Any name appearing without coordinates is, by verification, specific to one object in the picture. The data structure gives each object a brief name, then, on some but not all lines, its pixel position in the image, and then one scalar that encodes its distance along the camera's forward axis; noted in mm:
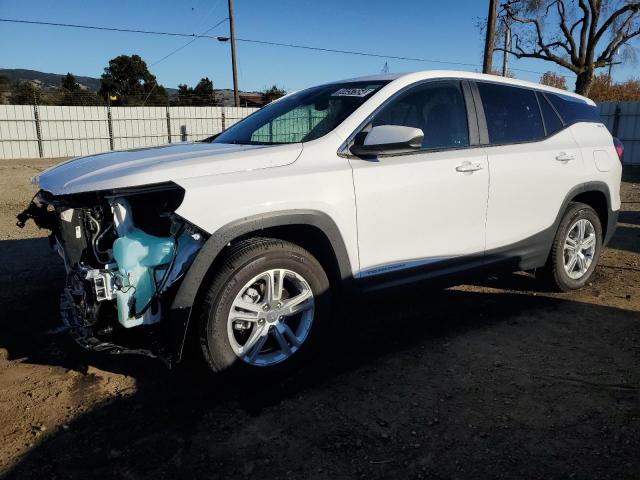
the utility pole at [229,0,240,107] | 27838
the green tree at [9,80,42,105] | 23258
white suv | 2754
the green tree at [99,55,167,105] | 47656
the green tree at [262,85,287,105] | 41875
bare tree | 28859
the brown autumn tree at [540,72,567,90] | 49844
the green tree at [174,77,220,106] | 47562
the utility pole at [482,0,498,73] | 17641
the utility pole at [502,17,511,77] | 30797
